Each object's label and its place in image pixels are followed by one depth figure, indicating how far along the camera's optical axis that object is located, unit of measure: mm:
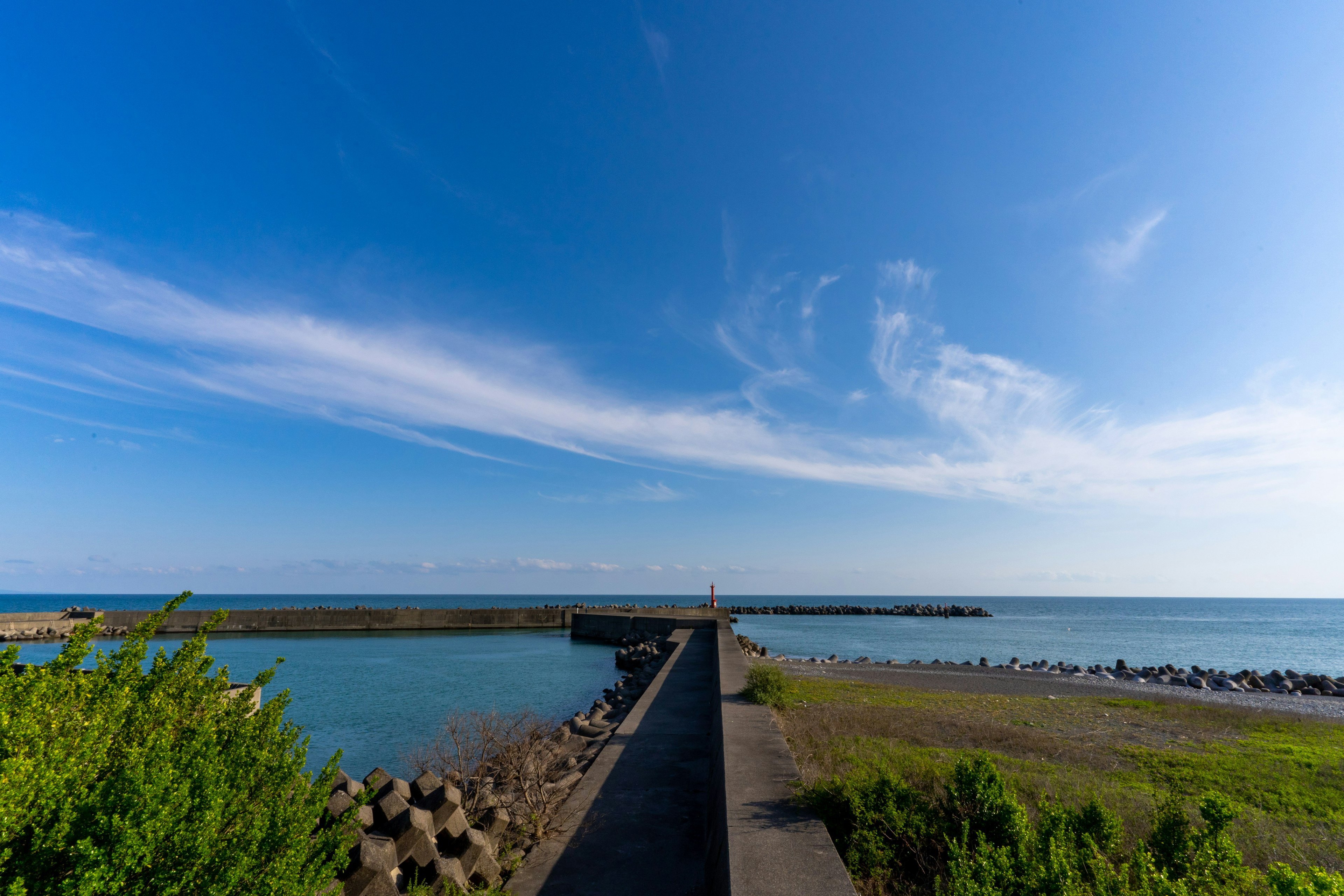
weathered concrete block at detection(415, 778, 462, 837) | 4875
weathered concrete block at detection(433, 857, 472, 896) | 4434
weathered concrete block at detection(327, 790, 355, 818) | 4754
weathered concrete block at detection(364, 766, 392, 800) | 5061
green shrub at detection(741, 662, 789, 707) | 9562
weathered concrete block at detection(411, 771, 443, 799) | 5758
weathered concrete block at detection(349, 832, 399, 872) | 4078
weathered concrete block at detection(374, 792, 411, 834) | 4766
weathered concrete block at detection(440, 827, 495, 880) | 4785
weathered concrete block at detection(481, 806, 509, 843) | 5383
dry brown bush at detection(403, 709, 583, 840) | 5797
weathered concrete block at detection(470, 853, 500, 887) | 4750
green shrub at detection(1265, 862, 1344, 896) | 2666
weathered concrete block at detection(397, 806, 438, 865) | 4461
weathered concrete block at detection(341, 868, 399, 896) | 3979
